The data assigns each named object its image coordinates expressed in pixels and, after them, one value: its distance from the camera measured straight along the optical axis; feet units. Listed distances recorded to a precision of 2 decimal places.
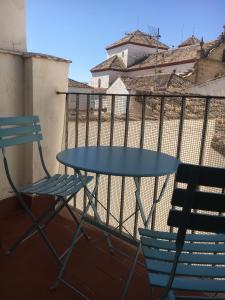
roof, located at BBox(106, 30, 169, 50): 92.36
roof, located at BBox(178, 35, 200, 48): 95.18
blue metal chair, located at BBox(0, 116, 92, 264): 5.67
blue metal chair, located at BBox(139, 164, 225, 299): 2.71
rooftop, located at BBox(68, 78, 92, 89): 67.29
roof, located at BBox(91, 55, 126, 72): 90.91
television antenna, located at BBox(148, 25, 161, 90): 93.04
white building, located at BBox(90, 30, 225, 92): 70.94
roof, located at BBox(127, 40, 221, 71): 72.32
